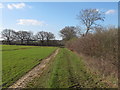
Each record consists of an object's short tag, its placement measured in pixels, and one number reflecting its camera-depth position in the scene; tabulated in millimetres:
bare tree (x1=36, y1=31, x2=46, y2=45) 83112
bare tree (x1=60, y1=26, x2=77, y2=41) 45275
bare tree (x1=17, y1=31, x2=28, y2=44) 78038
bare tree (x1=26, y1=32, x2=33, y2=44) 80156
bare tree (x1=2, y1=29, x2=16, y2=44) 72938
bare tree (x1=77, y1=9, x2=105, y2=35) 24925
